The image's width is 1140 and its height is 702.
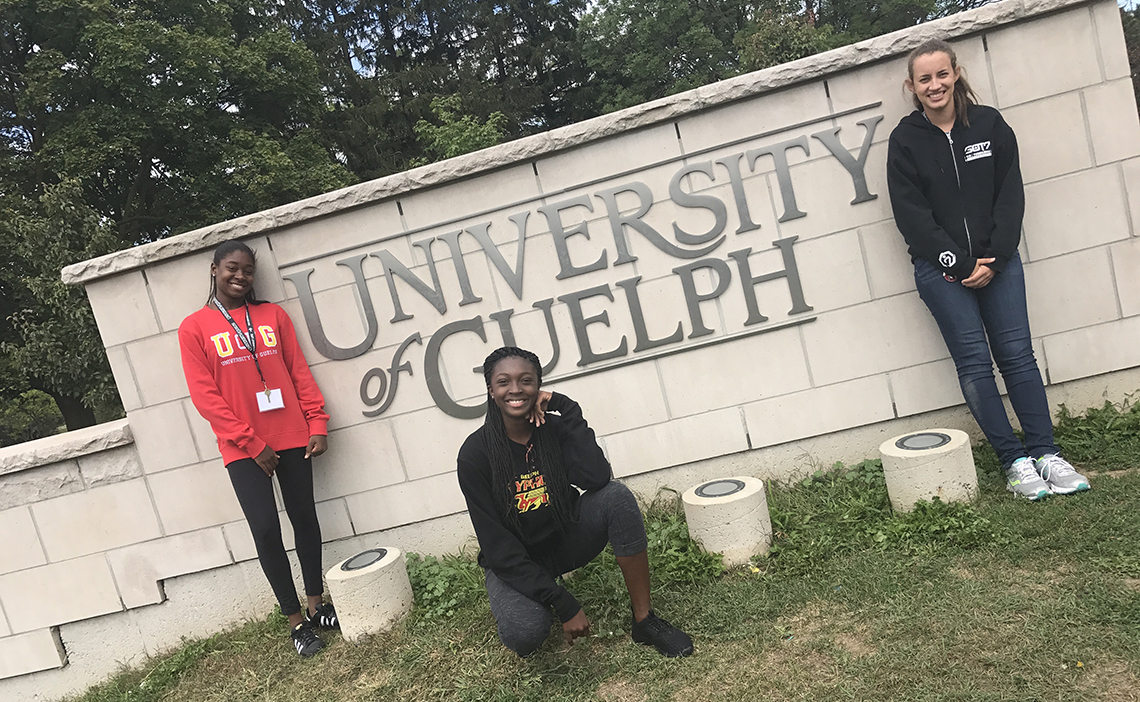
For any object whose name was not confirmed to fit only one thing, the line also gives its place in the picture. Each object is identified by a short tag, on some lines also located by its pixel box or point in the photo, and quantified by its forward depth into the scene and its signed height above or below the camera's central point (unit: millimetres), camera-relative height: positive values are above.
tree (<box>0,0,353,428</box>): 9539 +4325
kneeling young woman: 2473 -805
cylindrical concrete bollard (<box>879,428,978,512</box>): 2953 -1167
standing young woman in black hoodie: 2998 -270
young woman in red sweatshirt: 3186 -241
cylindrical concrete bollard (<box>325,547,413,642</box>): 3125 -1131
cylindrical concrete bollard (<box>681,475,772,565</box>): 2980 -1173
